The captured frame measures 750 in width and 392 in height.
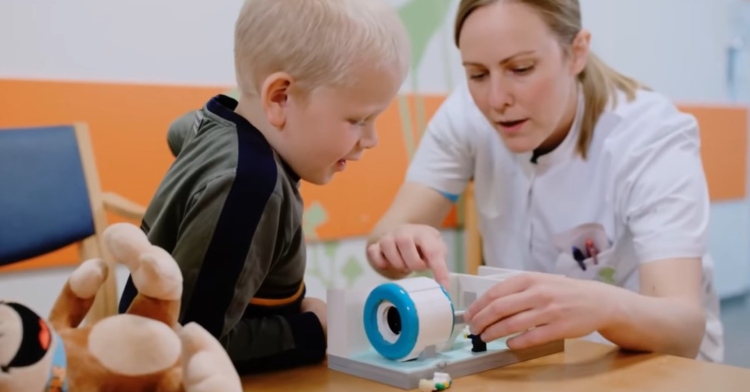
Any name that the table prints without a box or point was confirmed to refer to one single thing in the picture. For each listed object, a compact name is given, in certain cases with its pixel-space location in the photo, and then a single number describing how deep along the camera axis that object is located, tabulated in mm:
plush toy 442
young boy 628
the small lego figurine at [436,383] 660
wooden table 682
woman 1020
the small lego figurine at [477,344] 765
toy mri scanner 688
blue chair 1162
